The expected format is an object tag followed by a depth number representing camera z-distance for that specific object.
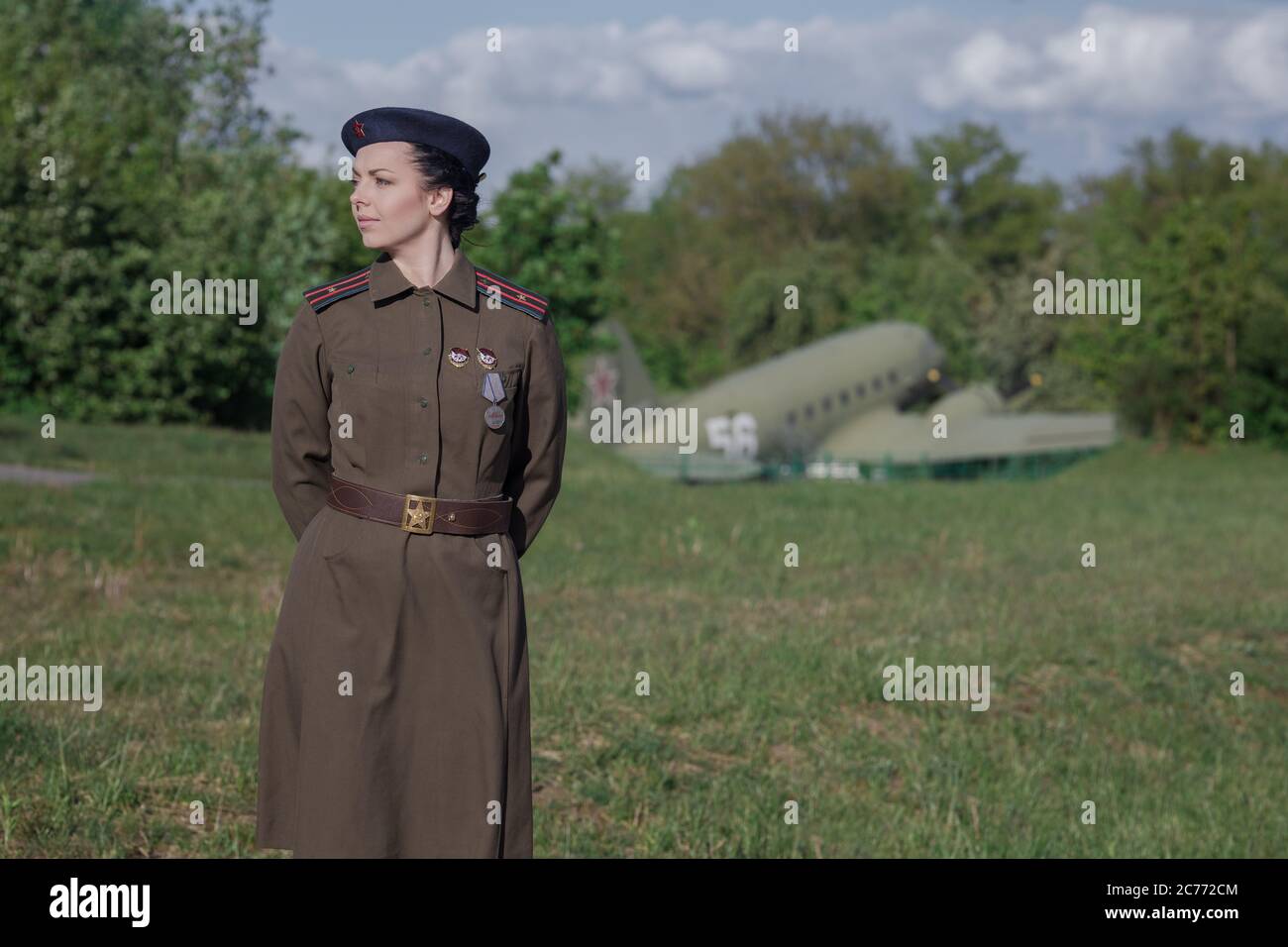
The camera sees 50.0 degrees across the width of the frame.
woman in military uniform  4.33
